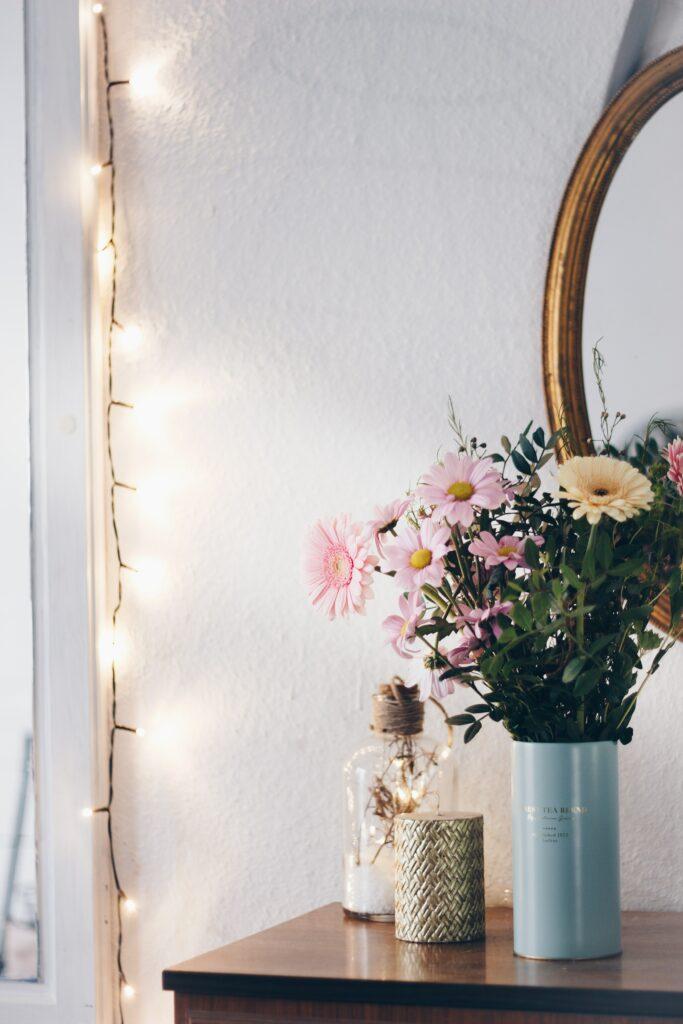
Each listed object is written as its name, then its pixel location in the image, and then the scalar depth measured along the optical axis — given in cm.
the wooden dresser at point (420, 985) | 167
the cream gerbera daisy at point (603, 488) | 171
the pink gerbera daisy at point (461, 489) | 177
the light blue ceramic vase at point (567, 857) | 176
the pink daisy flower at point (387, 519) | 184
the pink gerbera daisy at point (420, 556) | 177
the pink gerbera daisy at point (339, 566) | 183
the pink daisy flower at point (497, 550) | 178
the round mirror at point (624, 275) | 201
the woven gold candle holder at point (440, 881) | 183
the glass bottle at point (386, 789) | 196
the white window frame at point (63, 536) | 211
